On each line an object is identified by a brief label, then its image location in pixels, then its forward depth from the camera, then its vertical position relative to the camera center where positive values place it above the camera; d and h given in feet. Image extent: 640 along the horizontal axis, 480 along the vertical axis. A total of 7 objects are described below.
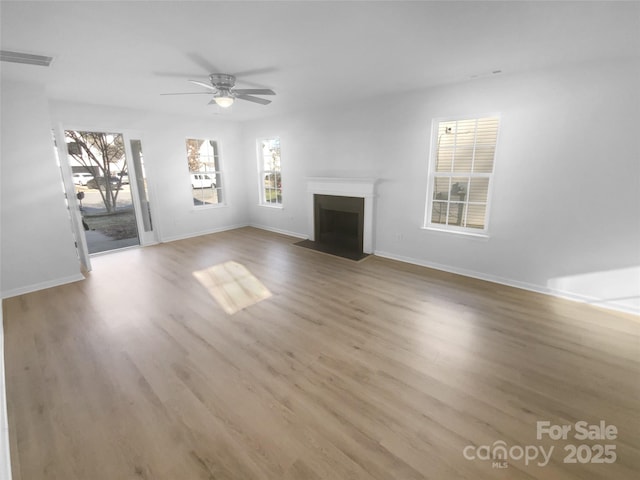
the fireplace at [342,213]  15.67 -2.25
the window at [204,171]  20.25 +0.53
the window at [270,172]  20.97 +0.42
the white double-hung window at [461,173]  12.11 +0.07
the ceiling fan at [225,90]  10.34 +3.28
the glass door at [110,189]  17.58 -0.83
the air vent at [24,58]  8.44 +3.77
